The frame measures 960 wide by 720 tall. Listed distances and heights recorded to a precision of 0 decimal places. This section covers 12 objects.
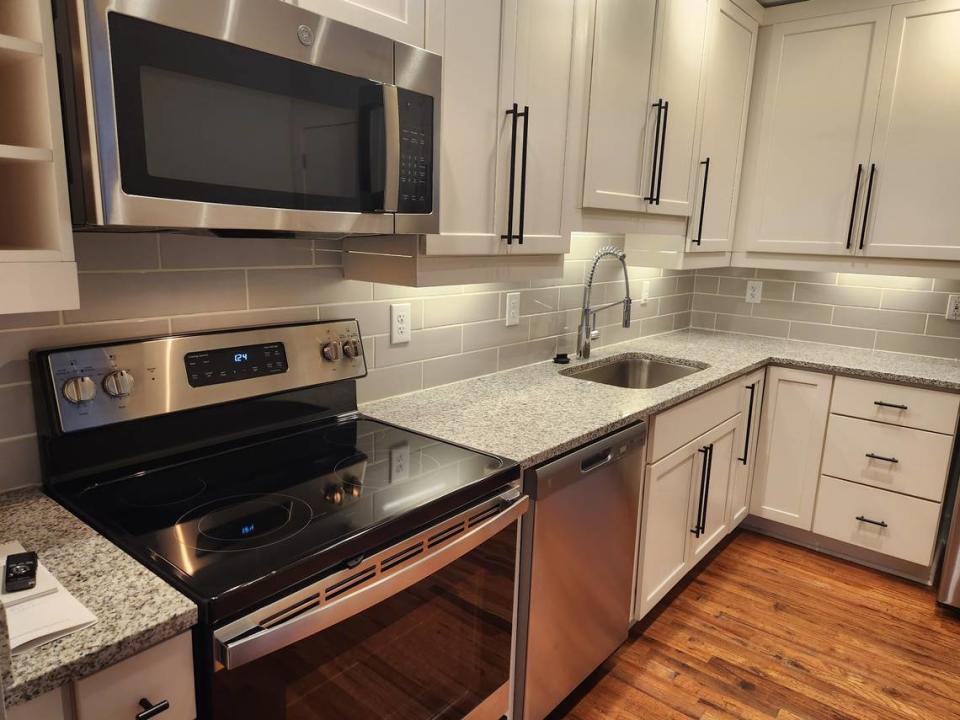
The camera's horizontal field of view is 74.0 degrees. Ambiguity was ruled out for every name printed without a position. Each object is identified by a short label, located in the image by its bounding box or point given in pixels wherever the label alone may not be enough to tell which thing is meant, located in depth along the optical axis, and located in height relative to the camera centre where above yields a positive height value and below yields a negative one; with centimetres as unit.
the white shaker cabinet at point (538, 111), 163 +35
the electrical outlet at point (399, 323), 183 -25
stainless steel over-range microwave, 92 +19
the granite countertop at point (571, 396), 162 -47
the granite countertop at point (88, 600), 74 -50
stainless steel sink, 259 -52
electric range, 96 -50
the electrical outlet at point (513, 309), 223 -24
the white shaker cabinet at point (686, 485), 205 -84
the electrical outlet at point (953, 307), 270 -22
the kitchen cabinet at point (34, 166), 87 +8
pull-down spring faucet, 238 -27
